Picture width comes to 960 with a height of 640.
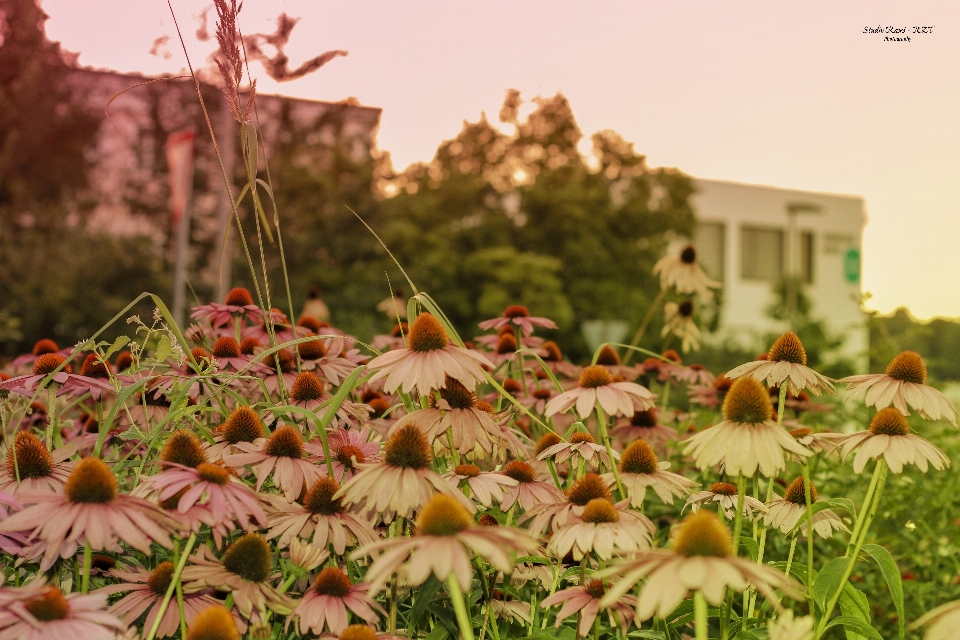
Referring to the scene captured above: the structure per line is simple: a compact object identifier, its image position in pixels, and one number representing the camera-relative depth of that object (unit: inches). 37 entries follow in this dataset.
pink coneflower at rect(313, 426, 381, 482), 60.2
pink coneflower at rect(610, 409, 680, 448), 97.4
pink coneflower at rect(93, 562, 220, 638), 51.1
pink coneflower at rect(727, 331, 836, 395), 61.9
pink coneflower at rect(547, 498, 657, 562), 50.5
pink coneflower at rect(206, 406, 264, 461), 61.6
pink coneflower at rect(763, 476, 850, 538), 63.5
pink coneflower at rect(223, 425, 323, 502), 55.3
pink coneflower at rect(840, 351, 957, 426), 59.2
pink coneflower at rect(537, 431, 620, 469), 65.3
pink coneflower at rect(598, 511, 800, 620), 35.6
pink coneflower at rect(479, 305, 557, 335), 110.0
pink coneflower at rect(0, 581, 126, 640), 42.1
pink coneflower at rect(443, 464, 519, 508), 57.3
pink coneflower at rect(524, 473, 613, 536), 56.2
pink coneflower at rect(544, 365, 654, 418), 63.7
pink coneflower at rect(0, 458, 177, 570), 44.3
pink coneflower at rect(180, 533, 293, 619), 49.3
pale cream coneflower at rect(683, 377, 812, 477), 48.3
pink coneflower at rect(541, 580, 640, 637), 53.6
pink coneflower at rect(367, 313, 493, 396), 52.4
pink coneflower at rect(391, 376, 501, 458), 56.2
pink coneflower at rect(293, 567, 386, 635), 48.9
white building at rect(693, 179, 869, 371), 1140.5
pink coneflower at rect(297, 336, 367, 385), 83.3
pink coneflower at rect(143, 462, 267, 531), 47.4
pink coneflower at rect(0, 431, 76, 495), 57.6
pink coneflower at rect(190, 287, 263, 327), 91.6
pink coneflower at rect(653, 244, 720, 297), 151.0
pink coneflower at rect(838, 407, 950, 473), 56.0
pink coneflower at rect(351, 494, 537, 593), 38.1
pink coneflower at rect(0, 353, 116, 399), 69.5
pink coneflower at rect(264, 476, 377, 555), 53.0
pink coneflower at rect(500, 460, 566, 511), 63.5
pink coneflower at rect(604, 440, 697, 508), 64.4
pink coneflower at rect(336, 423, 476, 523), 46.9
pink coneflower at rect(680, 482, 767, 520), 64.2
